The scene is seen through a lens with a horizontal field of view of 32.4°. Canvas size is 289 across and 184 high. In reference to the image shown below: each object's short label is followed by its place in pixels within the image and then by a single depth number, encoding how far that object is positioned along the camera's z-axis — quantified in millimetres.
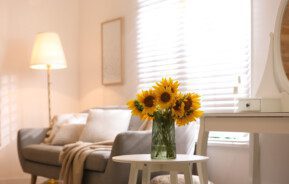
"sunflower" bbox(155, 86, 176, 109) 2547
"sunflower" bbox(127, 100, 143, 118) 2643
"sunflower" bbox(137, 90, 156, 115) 2574
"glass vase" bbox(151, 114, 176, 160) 2617
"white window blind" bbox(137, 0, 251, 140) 3848
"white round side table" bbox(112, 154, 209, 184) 2518
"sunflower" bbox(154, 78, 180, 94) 2557
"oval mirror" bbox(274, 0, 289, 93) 3084
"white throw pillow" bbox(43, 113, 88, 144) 4746
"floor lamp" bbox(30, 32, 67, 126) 5094
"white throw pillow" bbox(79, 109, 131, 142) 4273
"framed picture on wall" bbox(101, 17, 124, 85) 5211
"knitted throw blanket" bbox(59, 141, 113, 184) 3746
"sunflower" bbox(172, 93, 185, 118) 2568
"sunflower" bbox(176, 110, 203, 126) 2580
